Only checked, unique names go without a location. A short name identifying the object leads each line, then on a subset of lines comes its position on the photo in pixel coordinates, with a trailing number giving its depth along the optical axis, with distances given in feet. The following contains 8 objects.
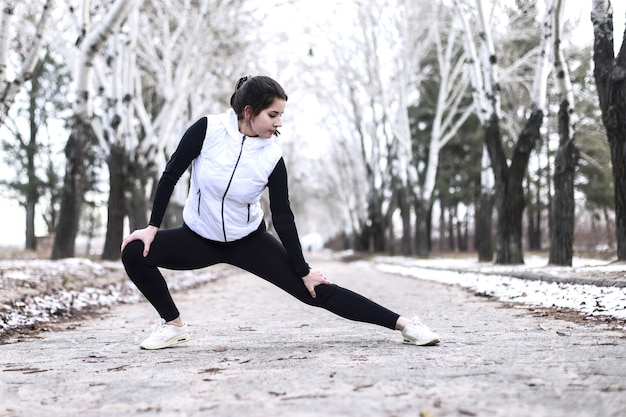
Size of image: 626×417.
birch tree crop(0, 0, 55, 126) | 32.73
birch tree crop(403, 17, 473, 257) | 80.64
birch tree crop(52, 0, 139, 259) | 46.01
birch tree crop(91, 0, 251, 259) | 55.01
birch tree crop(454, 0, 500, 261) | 48.57
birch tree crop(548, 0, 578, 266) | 39.65
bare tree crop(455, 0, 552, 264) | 44.96
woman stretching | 13.99
